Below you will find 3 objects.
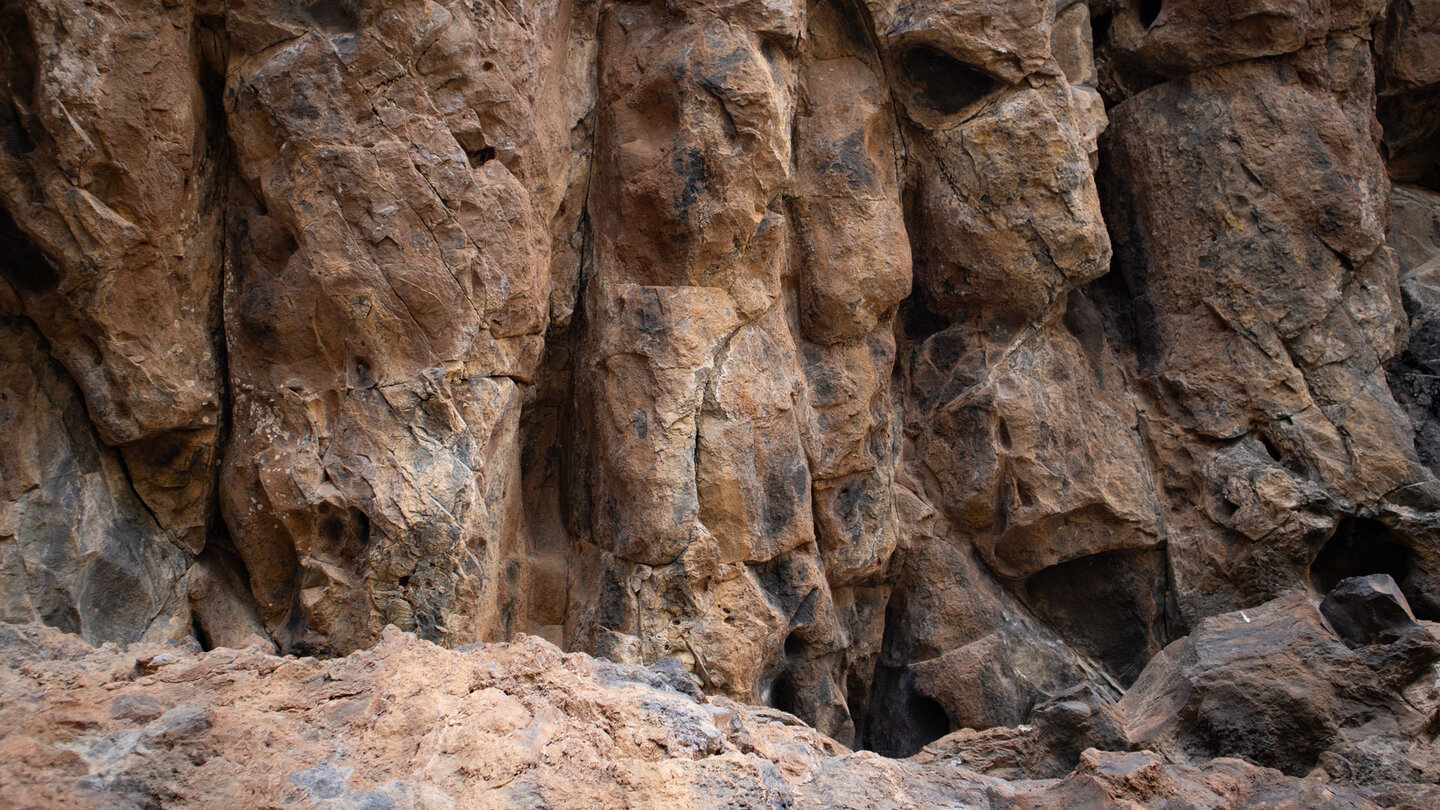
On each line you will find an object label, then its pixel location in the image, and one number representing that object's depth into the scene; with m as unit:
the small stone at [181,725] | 2.58
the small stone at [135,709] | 2.64
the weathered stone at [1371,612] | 4.01
